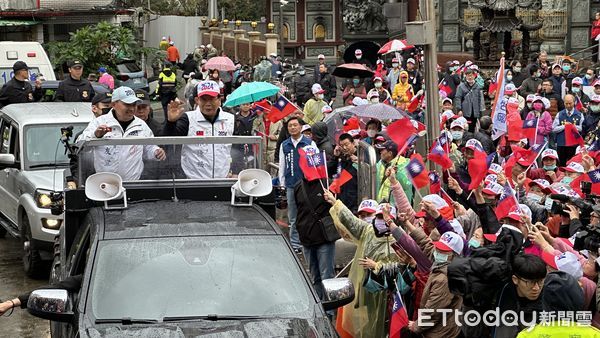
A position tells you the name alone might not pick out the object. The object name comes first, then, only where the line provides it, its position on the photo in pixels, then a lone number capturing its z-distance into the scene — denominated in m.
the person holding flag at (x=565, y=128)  16.75
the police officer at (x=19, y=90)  18.06
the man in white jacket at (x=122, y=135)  9.04
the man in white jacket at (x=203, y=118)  10.74
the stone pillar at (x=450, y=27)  36.88
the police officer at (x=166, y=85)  23.80
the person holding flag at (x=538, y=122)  16.16
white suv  12.85
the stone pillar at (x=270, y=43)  37.19
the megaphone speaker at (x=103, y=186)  8.34
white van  21.64
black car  6.90
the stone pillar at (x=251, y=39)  39.81
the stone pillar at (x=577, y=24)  32.81
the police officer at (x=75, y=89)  17.77
